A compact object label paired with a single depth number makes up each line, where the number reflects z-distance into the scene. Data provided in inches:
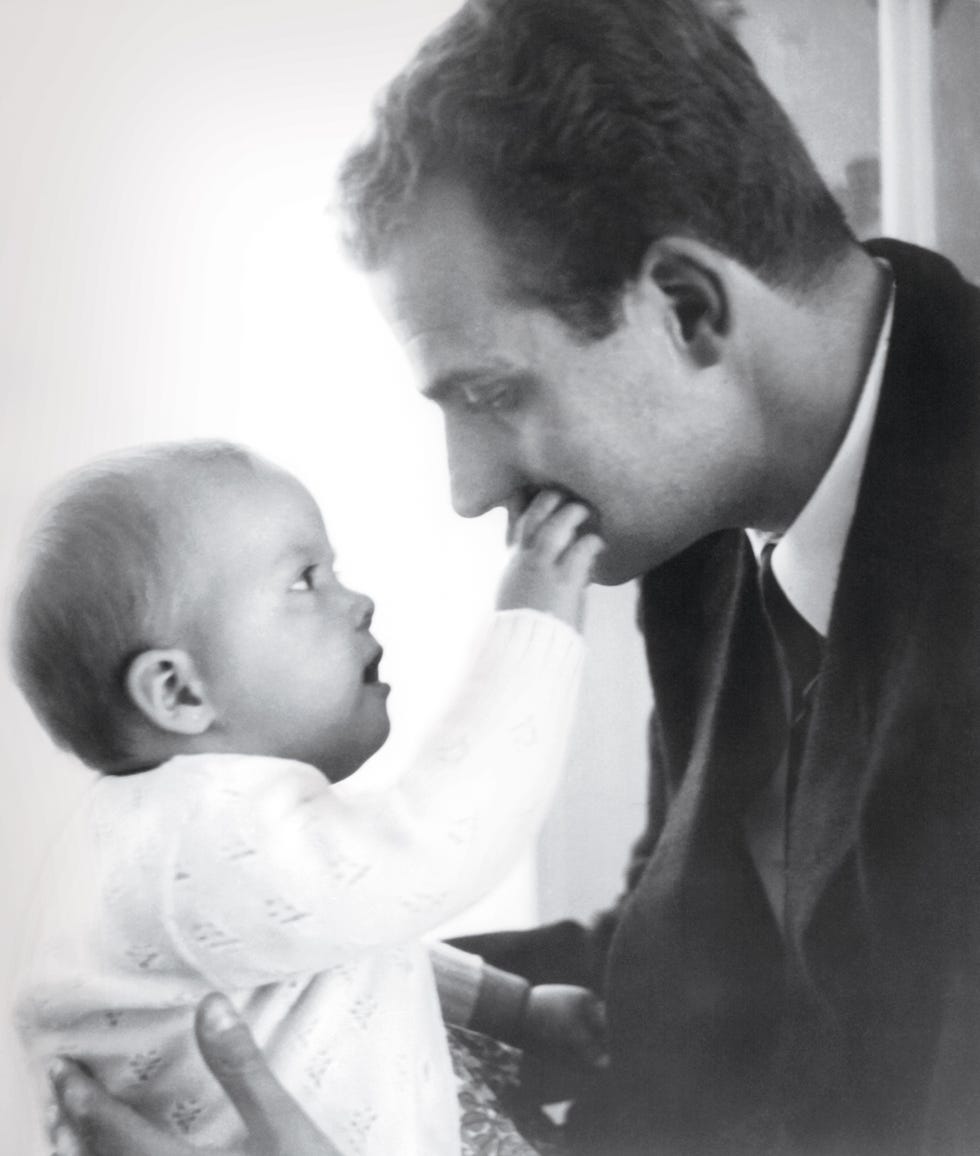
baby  36.1
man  39.2
